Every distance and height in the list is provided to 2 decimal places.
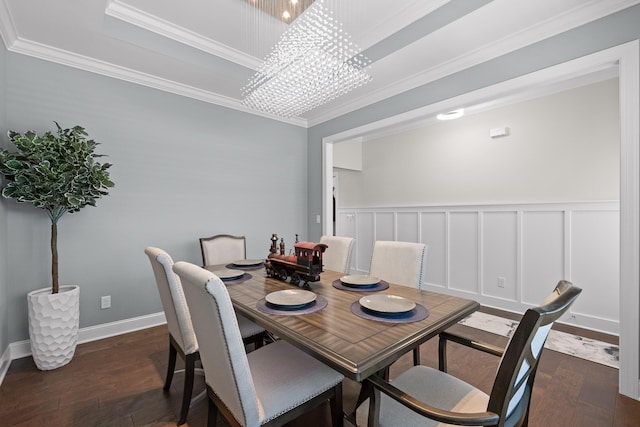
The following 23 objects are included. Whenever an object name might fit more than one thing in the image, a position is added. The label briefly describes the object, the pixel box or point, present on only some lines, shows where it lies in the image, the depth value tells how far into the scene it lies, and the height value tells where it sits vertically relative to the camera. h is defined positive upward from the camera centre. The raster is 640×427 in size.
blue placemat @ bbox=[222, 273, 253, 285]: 1.89 -0.46
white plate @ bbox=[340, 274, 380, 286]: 1.74 -0.44
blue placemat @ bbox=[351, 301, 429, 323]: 1.21 -0.47
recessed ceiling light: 3.48 +1.27
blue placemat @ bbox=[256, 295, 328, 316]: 1.30 -0.46
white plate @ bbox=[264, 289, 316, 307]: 1.34 -0.43
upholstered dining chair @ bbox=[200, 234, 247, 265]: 2.92 -0.38
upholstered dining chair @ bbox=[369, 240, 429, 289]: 2.01 -0.38
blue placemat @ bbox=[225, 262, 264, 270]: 2.35 -0.46
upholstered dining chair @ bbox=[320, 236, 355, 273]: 2.50 -0.38
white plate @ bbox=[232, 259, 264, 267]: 2.38 -0.43
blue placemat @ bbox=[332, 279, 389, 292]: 1.71 -0.47
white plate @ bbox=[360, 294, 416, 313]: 1.26 -0.44
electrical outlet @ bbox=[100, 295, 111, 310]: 2.67 -0.85
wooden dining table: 0.93 -0.47
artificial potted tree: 2.04 +0.18
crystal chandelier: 1.90 +1.08
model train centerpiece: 1.71 -0.33
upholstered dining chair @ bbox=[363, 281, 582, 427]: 0.79 -0.61
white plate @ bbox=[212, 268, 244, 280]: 1.92 -0.44
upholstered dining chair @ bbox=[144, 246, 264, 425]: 1.50 -0.58
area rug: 2.31 -1.20
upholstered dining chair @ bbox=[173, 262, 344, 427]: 0.95 -0.74
